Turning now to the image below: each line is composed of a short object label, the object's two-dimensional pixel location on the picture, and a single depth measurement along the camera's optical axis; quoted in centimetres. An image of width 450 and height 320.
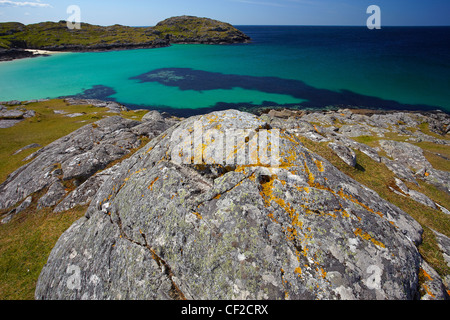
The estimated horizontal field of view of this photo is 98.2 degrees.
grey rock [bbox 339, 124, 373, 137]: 3906
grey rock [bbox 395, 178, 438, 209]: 1669
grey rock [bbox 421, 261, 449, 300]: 658
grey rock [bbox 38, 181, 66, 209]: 1786
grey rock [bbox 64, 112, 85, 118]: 4684
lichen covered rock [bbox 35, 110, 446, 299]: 639
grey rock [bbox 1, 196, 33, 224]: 1767
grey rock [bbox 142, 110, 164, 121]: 4175
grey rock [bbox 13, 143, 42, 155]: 3032
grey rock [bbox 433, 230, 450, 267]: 986
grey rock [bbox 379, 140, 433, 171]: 2639
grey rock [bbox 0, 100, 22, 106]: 5612
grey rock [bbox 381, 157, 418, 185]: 2120
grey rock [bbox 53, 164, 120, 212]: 1709
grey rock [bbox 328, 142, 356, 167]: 1838
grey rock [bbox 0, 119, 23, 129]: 4064
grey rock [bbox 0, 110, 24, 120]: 4406
